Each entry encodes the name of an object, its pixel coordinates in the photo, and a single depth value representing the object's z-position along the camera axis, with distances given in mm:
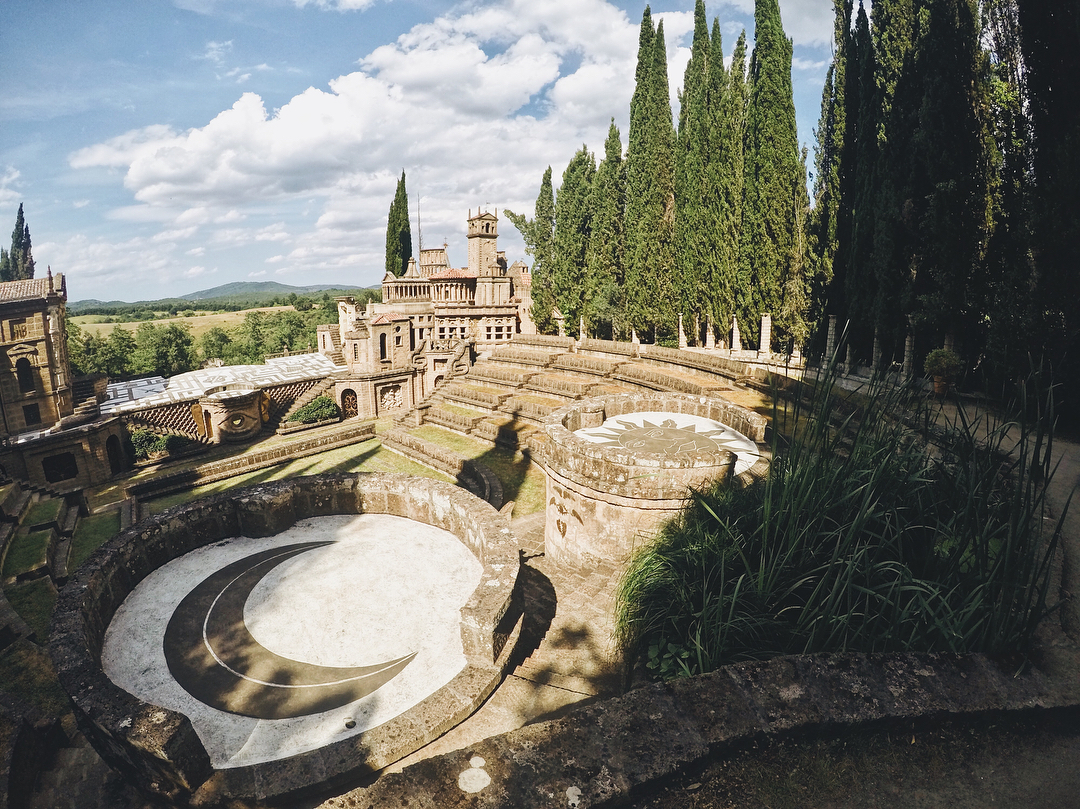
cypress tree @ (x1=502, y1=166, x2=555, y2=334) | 42500
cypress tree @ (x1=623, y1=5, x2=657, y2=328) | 34031
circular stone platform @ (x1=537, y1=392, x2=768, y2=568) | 9367
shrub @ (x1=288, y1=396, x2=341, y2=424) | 35438
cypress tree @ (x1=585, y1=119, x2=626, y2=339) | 36656
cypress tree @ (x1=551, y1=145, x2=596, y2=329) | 39062
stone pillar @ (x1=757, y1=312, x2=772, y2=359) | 29078
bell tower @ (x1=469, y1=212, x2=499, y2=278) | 54781
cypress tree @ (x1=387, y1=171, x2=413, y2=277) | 64688
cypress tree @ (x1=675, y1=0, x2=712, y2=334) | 30781
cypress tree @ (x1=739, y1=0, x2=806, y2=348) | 27672
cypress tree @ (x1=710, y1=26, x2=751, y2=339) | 29359
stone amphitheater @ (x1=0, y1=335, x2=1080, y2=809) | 2922
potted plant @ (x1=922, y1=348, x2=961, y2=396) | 14672
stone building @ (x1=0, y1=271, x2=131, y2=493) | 26703
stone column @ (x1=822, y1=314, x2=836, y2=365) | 24436
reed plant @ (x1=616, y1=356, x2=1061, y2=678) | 4180
